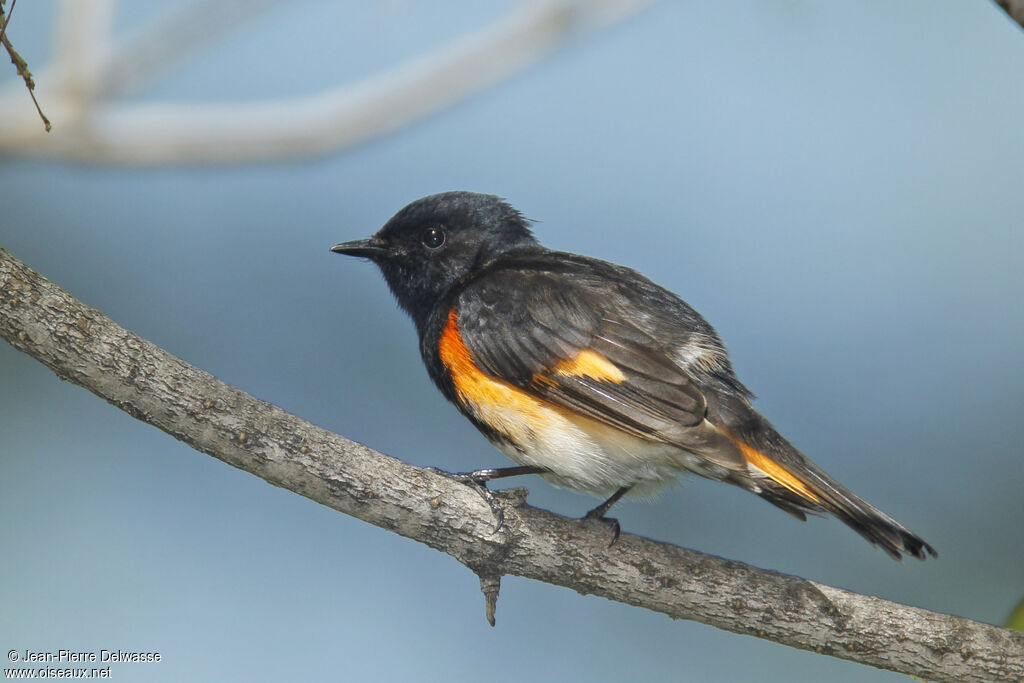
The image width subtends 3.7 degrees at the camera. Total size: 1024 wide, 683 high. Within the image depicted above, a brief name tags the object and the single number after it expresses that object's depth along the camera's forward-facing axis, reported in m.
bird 2.61
